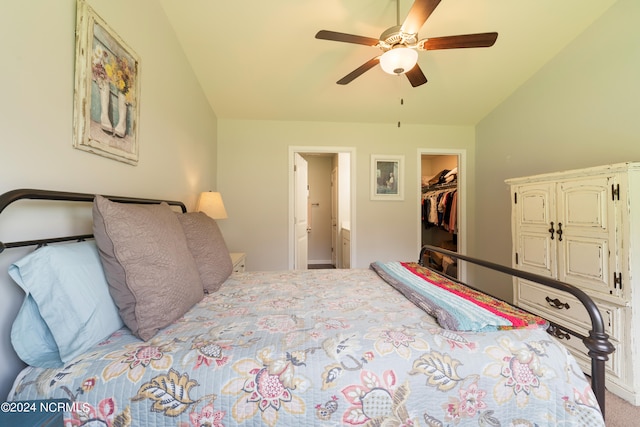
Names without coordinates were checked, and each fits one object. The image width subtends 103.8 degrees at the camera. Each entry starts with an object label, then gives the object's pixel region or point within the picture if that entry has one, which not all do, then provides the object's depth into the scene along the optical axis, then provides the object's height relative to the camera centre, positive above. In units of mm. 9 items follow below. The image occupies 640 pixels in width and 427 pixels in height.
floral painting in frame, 1195 +686
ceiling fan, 1547 +1139
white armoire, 1516 -233
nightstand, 2488 -446
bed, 745 -476
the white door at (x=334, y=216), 4889 +47
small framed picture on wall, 3496 +564
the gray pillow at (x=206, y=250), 1521 -209
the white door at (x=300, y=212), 3480 +95
